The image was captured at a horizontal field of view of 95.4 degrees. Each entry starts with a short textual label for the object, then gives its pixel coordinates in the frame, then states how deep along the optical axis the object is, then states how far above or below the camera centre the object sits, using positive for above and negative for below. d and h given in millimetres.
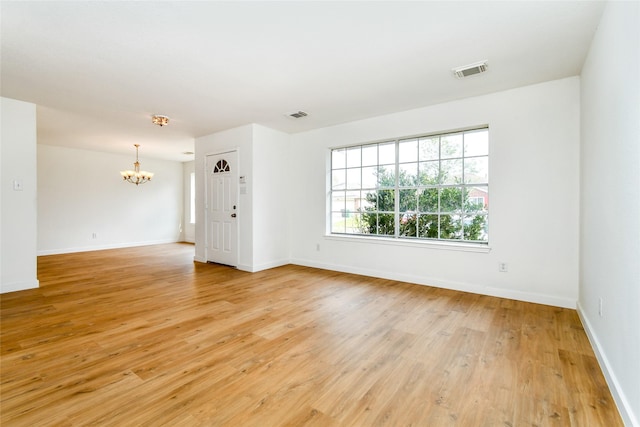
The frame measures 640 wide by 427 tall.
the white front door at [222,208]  5336 +87
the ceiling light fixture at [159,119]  4534 +1477
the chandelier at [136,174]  7109 +944
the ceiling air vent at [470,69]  2926 +1479
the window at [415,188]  3920 +369
